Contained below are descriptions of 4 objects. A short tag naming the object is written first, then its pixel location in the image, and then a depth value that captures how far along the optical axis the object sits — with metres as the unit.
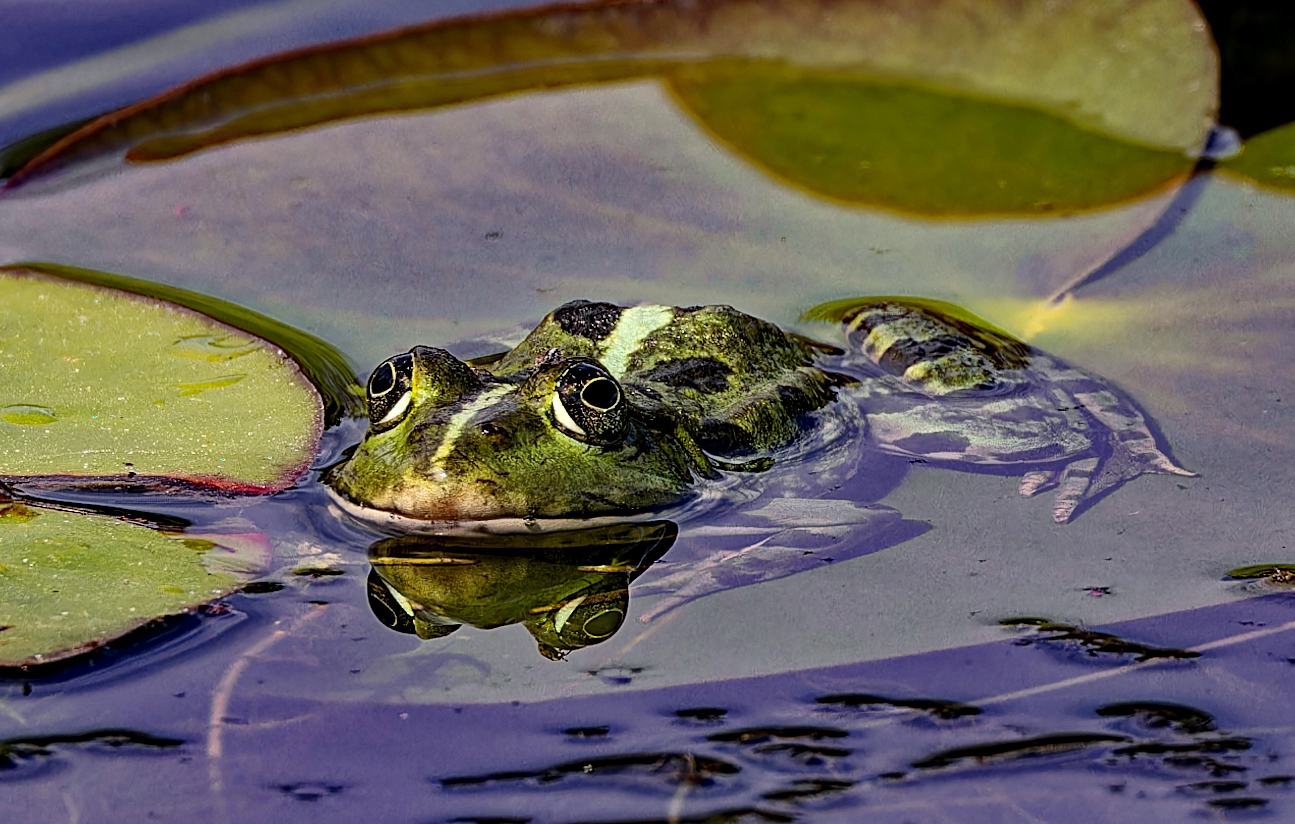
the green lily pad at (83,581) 4.61
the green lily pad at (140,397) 5.78
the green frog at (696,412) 5.93
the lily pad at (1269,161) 8.63
